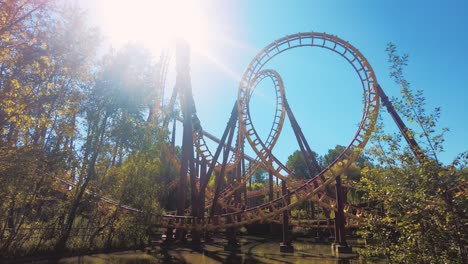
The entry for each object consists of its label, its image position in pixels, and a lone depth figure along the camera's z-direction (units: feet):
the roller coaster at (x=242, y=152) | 46.24
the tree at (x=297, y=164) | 159.53
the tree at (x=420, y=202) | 11.39
